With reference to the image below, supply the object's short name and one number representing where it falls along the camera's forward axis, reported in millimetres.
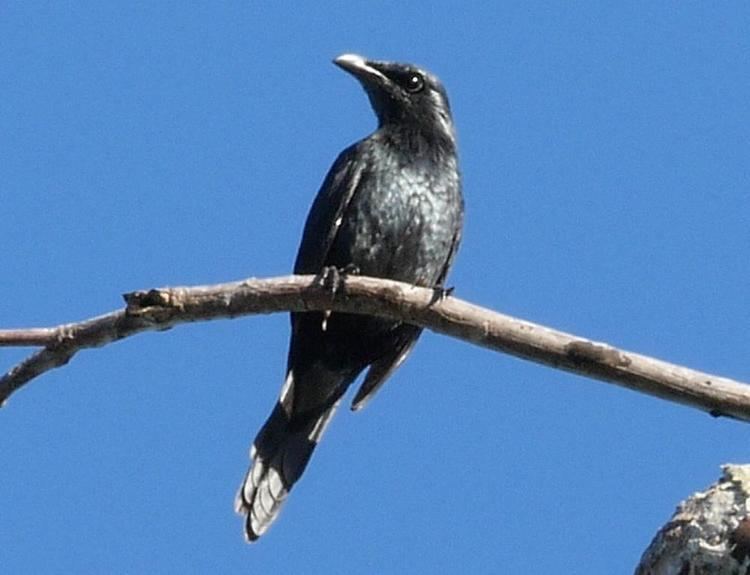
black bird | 14227
